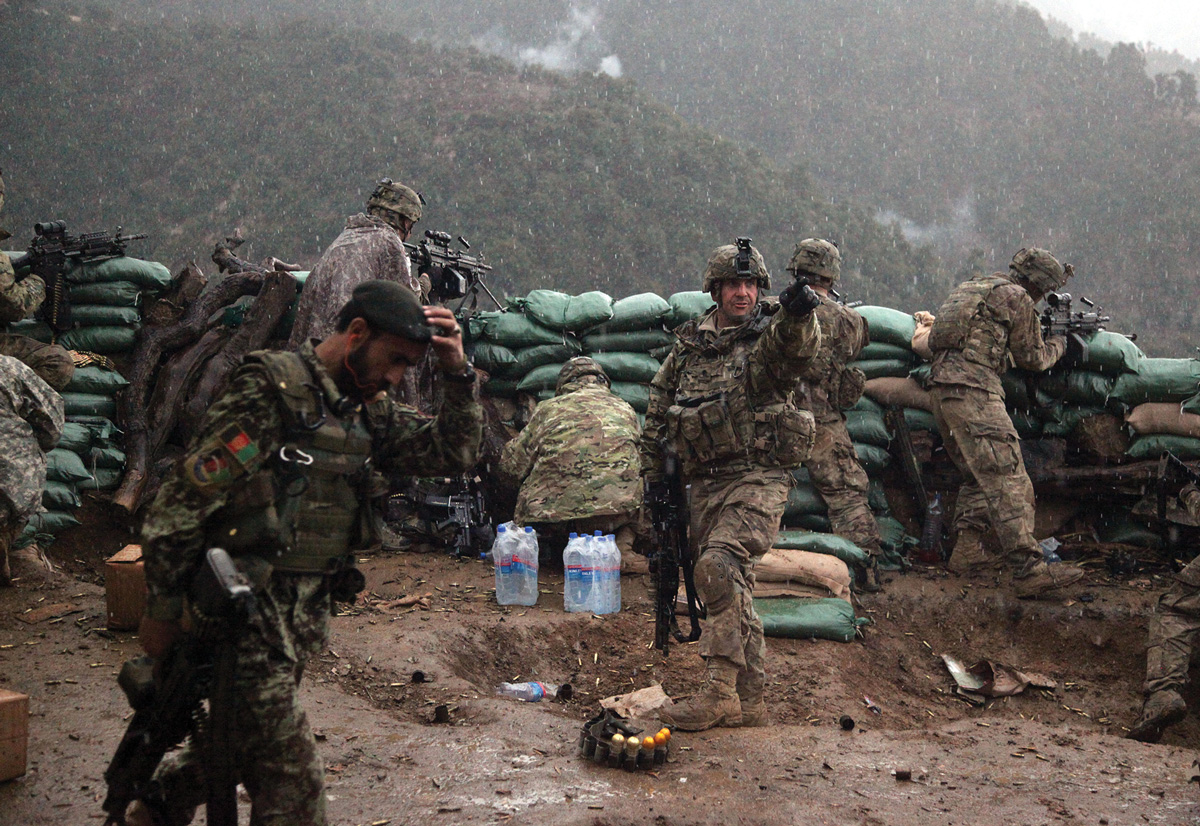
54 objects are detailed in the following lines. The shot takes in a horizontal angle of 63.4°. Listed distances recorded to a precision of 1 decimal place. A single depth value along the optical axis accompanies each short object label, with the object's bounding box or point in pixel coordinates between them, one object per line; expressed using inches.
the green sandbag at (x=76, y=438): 258.7
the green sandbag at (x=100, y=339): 274.5
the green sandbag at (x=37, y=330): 269.4
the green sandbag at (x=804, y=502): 266.5
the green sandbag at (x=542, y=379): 283.6
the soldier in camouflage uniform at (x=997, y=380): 245.1
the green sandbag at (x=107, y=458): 264.3
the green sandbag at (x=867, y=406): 282.8
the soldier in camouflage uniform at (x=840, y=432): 254.8
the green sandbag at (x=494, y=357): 283.7
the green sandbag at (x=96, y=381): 269.4
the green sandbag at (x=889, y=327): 281.6
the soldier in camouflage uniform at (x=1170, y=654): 193.9
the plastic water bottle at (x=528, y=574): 228.5
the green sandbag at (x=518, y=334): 284.7
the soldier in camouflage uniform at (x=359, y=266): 231.0
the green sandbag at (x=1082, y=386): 275.1
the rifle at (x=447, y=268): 269.1
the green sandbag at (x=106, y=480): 261.6
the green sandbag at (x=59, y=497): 251.0
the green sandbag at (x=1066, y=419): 279.3
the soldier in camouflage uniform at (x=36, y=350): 230.8
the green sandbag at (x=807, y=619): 216.2
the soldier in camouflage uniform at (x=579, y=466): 233.1
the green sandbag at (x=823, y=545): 232.8
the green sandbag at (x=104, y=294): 274.4
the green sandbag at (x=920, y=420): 285.7
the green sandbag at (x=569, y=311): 283.1
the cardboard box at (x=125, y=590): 183.6
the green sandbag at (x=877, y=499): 281.7
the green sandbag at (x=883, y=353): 285.4
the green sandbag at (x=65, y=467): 251.6
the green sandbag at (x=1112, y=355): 269.7
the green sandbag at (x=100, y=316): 273.6
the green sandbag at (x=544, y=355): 284.8
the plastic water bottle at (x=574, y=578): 223.8
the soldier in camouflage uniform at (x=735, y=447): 162.4
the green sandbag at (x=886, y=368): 285.3
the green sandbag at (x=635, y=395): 282.7
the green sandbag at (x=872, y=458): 278.5
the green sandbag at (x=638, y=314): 282.5
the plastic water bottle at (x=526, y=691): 186.2
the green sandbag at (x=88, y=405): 268.2
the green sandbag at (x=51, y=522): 247.0
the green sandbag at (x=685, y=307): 280.1
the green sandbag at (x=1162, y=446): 266.8
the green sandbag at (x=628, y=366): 283.6
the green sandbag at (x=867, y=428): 278.5
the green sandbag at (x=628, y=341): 285.1
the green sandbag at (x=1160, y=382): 267.6
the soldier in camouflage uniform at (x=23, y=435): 187.9
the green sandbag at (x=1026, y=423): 283.9
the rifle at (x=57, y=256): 268.1
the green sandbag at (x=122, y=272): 273.6
